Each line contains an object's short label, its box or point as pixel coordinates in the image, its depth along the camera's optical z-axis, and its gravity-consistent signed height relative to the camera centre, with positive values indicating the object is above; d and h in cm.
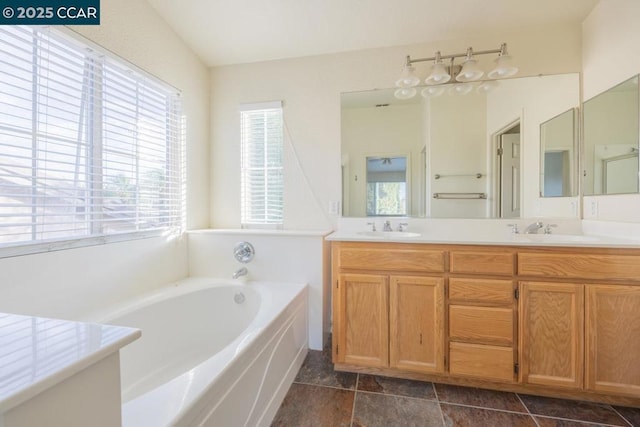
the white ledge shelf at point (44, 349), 40 -24
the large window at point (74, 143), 121 +39
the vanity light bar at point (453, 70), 190 +103
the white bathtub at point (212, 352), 88 -66
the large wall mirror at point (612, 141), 160 +47
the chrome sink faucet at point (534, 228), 192 -9
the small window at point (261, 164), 243 +45
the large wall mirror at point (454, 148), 202 +52
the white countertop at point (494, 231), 152 -11
